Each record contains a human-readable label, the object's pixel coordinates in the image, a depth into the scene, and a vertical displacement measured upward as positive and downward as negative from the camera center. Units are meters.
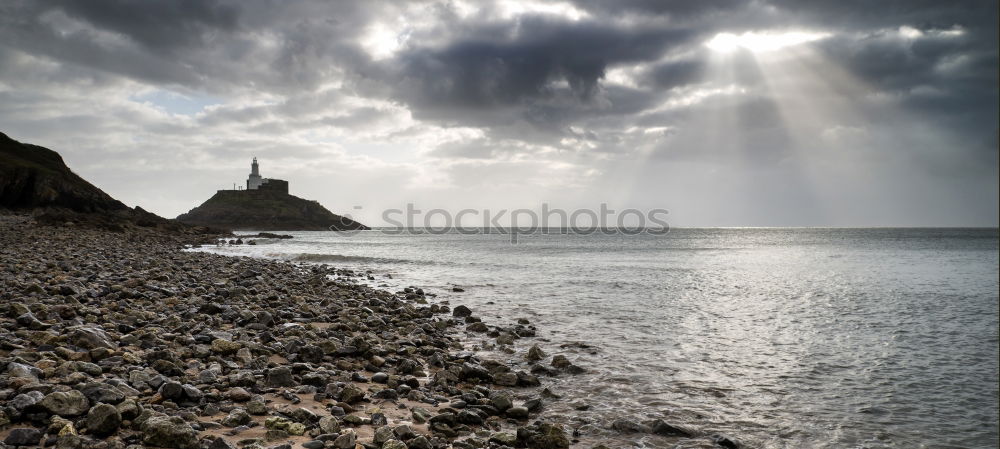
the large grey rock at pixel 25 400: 4.85 -1.70
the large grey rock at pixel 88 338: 7.37 -1.66
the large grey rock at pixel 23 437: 4.38 -1.86
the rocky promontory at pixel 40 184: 63.34 +5.69
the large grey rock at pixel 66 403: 4.89 -1.75
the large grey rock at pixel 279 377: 7.20 -2.18
